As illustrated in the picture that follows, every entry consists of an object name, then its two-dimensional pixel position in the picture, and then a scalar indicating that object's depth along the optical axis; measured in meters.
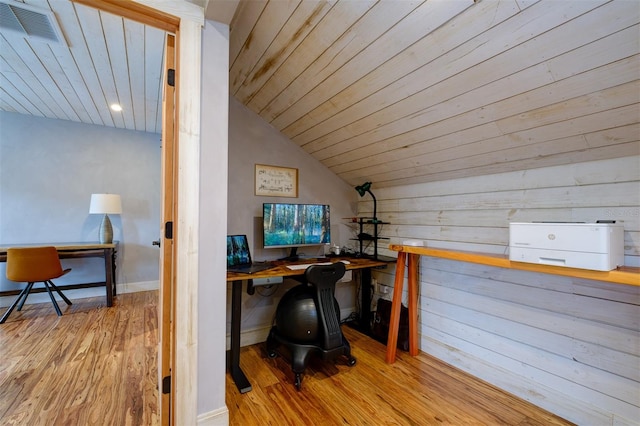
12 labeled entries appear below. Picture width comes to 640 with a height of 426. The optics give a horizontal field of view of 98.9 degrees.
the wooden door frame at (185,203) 1.36
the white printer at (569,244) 1.19
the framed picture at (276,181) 2.61
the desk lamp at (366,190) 2.82
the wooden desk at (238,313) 1.87
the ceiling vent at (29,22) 1.55
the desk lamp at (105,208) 3.40
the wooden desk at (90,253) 3.10
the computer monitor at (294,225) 2.43
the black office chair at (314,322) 1.99
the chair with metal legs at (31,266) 2.77
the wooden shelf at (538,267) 1.16
